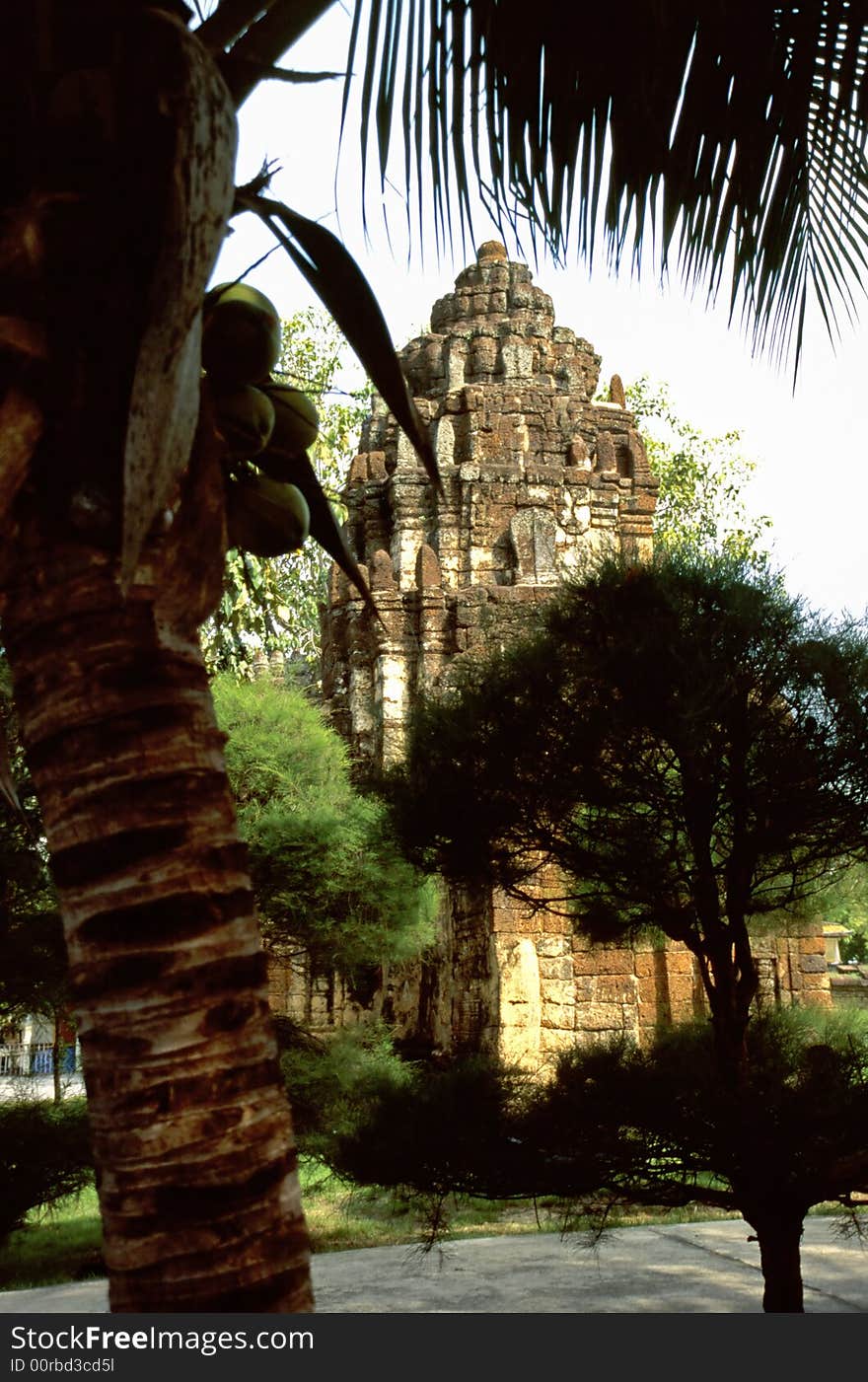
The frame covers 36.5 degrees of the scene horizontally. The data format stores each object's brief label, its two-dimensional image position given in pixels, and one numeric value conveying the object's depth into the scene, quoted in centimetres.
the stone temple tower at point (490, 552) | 1159
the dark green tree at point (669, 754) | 607
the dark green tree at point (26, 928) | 800
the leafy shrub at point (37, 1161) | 735
